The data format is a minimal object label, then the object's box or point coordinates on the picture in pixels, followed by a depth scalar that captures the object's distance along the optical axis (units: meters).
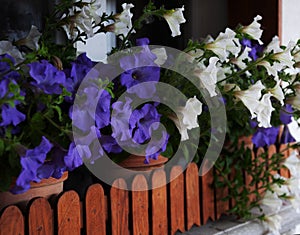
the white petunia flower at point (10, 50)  1.75
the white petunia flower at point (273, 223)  2.14
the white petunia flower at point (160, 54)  1.85
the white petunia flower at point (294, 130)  2.39
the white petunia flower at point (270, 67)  1.96
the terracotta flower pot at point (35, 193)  1.72
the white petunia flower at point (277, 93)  1.93
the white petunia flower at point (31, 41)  1.82
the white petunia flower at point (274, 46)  2.04
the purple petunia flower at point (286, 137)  2.30
